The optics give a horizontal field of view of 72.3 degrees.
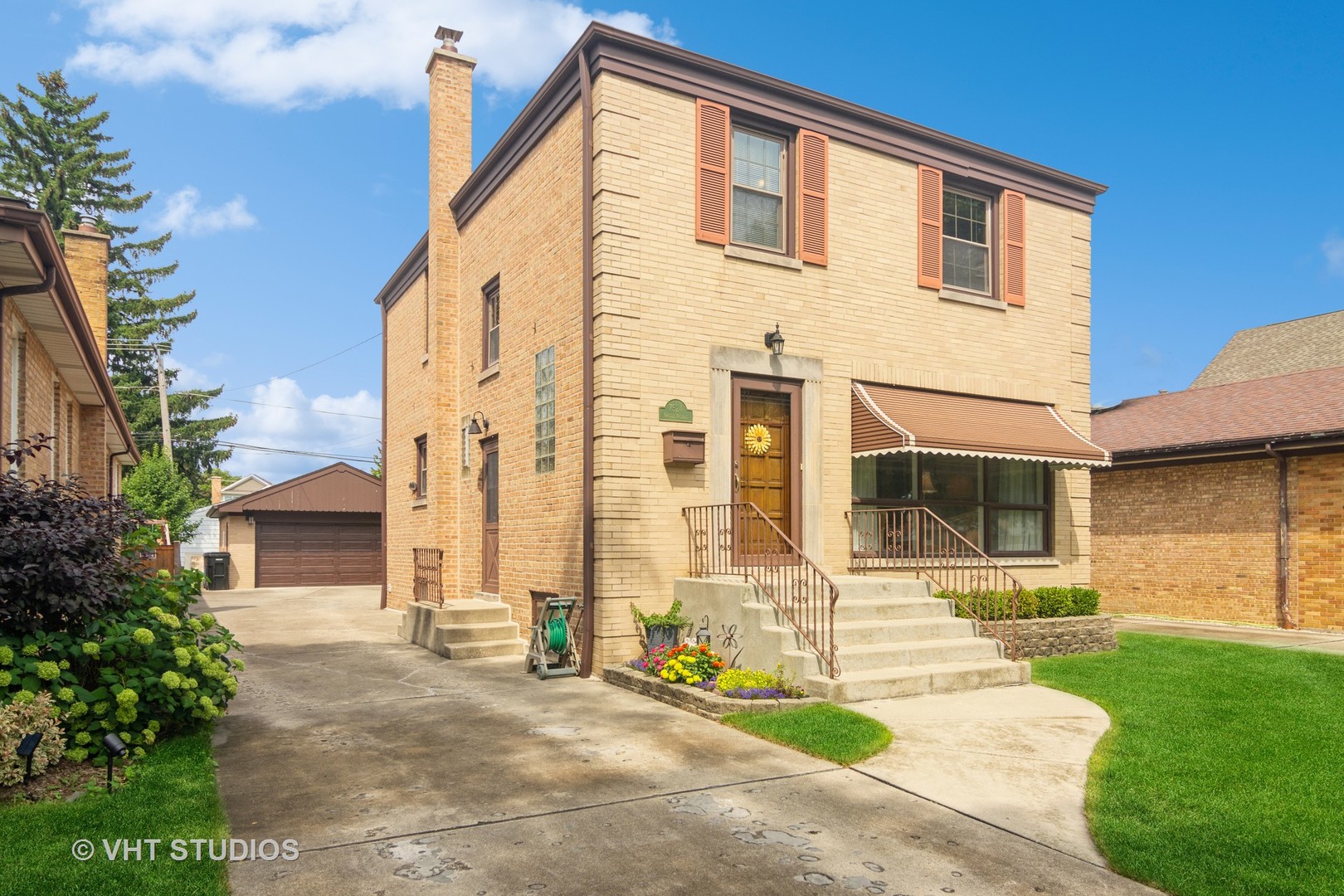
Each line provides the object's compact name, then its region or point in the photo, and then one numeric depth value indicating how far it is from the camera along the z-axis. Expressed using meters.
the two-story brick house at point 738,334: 9.88
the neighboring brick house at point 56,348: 7.33
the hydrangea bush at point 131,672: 5.73
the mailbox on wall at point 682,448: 9.80
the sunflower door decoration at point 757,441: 10.54
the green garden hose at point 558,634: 9.88
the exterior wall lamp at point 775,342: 10.50
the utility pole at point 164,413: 31.47
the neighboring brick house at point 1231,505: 14.28
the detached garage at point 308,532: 26.39
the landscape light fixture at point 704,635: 9.18
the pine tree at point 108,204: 39.41
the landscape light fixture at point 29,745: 4.84
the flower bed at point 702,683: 7.67
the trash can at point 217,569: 25.36
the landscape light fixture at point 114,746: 4.93
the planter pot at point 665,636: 9.48
